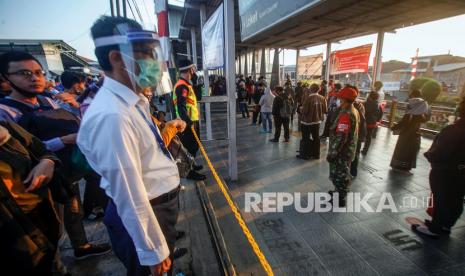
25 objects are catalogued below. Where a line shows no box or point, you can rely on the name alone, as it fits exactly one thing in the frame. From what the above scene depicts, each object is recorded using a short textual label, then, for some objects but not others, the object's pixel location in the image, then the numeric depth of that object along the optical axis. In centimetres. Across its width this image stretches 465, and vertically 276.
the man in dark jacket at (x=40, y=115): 194
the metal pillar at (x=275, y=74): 1595
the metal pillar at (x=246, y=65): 2362
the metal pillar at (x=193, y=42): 899
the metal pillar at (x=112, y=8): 707
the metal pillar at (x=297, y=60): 1356
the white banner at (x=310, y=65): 1338
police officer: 398
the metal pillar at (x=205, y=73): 642
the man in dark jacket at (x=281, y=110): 681
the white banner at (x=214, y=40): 403
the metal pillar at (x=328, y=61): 1048
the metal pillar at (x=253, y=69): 2117
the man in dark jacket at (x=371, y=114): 563
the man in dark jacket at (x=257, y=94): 963
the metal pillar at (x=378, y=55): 781
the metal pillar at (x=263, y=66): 1796
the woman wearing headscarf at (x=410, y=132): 439
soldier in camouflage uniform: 332
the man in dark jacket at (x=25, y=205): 128
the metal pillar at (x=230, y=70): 379
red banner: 862
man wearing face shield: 103
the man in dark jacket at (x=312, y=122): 550
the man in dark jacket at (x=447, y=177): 252
